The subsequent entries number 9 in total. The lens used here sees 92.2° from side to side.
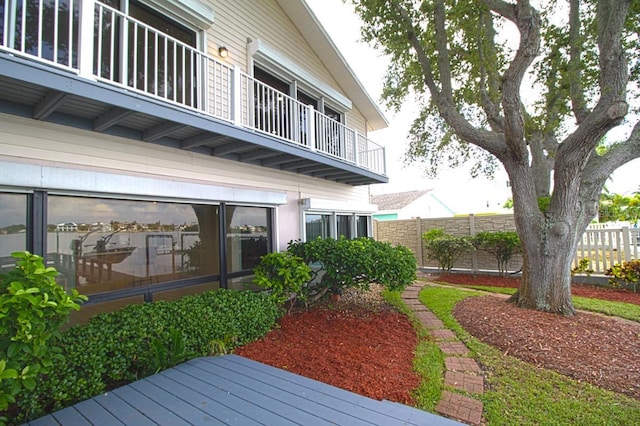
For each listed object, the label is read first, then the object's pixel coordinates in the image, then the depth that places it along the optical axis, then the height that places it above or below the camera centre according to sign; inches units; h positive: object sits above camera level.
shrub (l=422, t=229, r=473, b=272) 410.0 -37.5
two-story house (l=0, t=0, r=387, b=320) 134.5 +47.1
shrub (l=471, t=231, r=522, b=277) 375.6 -33.4
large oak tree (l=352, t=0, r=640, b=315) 214.2 +108.0
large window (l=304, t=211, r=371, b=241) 319.3 -3.2
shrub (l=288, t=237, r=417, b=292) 219.0 -30.5
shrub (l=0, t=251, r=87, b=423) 92.7 -29.5
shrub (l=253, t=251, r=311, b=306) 208.2 -35.5
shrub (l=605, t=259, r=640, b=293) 303.4 -59.0
